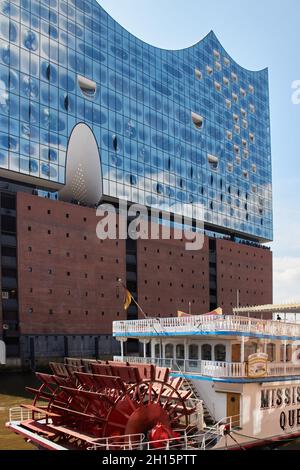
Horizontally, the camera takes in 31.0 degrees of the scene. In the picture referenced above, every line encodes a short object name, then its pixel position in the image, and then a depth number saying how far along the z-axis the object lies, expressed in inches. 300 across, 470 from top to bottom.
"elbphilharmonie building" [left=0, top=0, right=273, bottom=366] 2174.0
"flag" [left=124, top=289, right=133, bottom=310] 1113.9
